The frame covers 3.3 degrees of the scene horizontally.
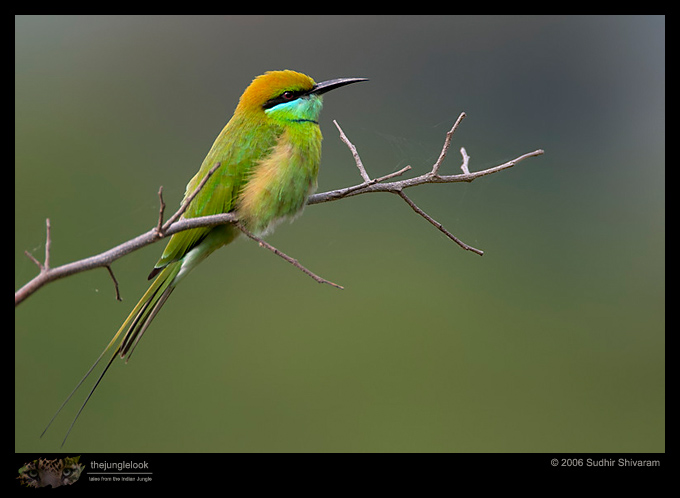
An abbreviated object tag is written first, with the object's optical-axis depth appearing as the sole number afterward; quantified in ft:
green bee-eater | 16.03
